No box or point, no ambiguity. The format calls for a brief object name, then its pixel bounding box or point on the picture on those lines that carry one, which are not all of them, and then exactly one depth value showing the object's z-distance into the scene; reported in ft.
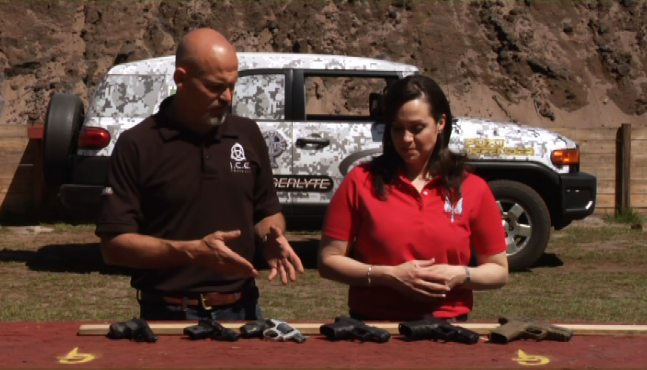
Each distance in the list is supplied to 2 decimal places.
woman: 12.34
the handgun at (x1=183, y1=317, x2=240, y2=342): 10.68
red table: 9.79
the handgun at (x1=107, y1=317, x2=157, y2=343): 10.59
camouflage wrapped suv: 32.04
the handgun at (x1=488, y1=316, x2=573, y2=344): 10.85
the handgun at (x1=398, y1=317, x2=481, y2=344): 10.76
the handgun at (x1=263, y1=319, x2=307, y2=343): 10.78
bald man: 11.86
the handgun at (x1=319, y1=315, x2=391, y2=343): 10.77
